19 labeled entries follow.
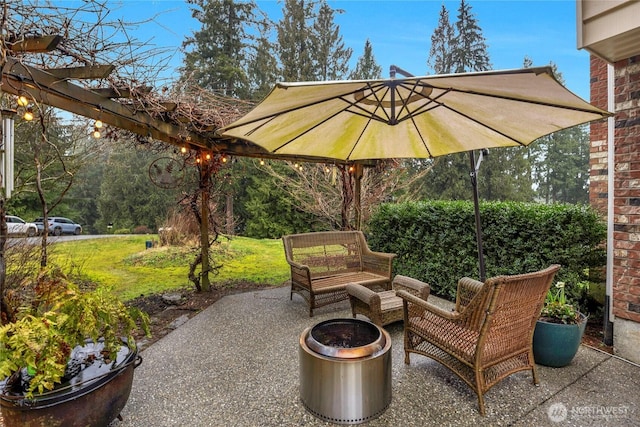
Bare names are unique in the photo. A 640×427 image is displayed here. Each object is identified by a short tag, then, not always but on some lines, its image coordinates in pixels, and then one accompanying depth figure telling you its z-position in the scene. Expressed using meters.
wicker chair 2.07
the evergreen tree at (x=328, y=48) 15.11
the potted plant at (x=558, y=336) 2.63
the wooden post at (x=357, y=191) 6.07
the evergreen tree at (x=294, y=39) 14.41
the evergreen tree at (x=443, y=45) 16.50
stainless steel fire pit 2.01
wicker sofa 4.03
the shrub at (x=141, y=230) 17.73
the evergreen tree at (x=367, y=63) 17.00
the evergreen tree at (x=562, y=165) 20.95
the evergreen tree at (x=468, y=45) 16.30
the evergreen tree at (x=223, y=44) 14.27
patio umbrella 1.81
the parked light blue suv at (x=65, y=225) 16.16
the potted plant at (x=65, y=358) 1.60
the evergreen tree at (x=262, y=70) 14.38
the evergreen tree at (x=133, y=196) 18.67
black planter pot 1.64
